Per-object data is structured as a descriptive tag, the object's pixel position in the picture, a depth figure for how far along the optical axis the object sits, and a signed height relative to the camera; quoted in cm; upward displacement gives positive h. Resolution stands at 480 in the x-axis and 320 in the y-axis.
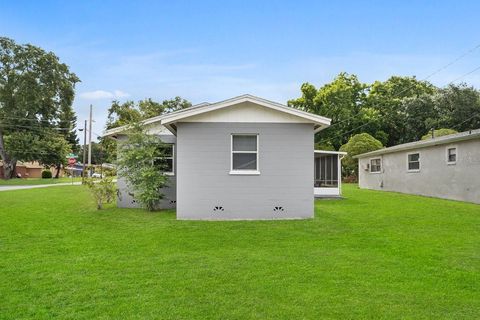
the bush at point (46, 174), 5072 +116
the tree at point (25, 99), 4022 +836
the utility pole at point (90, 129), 3783 +491
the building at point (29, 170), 5634 +197
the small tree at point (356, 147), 3400 +297
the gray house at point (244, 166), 1212 +52
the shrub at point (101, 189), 1463 -17
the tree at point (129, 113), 1507 +476
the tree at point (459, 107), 3575 +657
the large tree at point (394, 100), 4212 +873
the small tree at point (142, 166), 1370 +61
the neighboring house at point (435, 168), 1681 +78
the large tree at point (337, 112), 4178 +726
